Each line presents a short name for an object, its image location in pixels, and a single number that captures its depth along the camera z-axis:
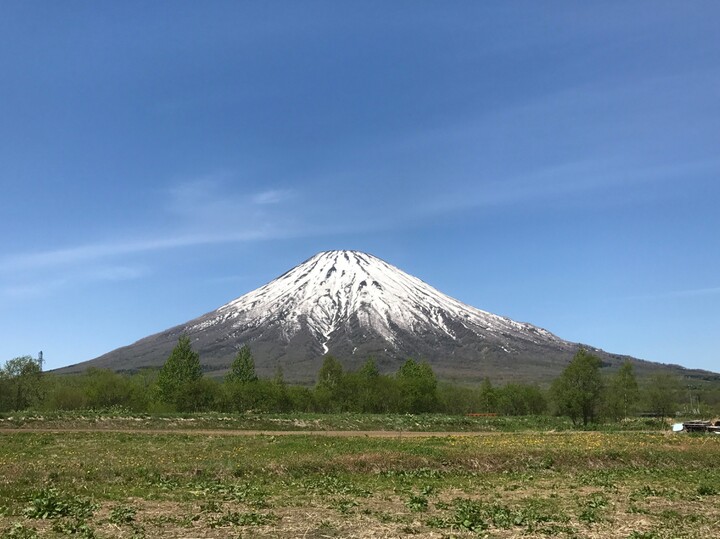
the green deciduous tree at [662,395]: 105.62
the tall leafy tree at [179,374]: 104.81
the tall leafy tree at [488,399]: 129.12
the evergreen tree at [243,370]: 125.31
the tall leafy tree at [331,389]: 116.25
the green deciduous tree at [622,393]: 91.79
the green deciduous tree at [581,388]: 76.94
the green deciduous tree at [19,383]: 98.38
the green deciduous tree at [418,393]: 115.31
